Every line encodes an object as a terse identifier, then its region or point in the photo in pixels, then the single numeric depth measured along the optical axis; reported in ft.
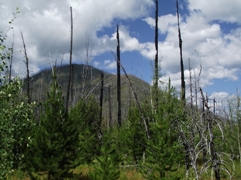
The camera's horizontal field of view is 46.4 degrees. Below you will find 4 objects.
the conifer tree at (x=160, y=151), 38.91
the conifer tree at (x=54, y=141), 39.77
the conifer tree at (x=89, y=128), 65.86
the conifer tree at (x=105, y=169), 38.43
